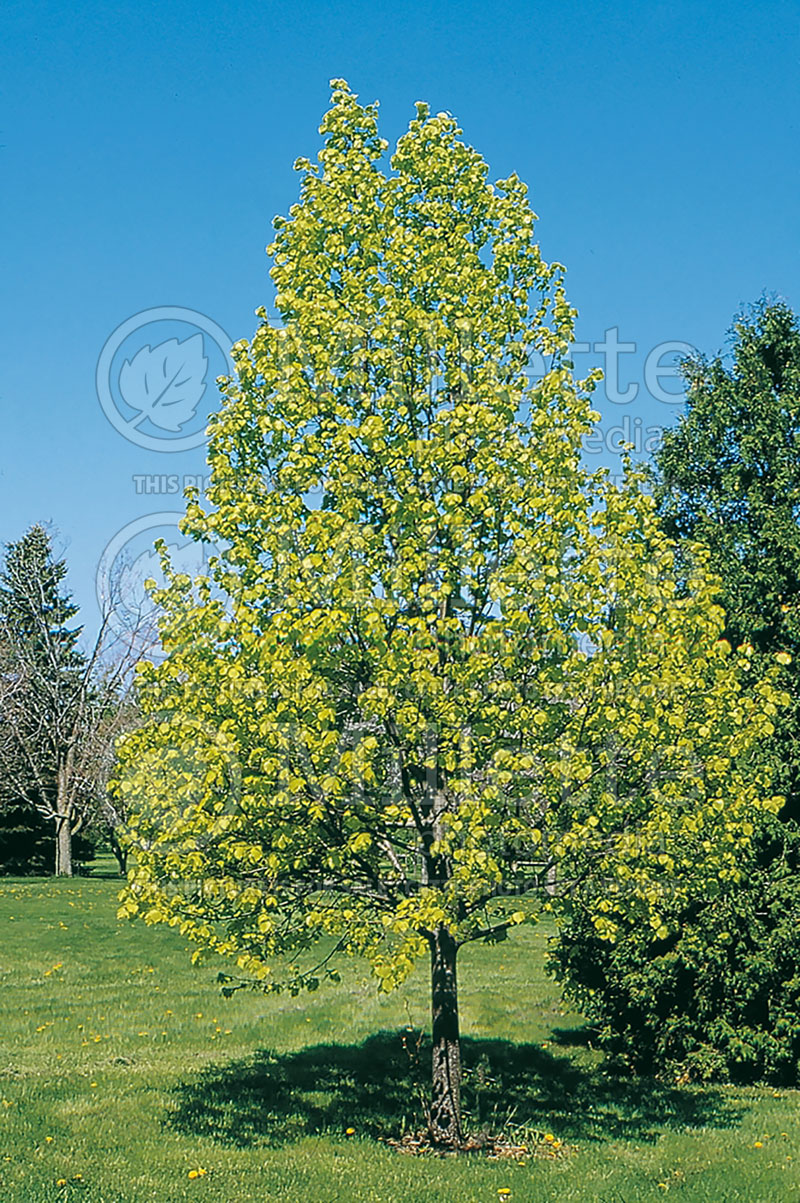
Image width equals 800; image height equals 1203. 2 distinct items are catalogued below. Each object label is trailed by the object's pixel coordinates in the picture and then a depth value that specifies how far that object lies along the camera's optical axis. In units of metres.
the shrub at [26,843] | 48.03
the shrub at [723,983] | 12.95
